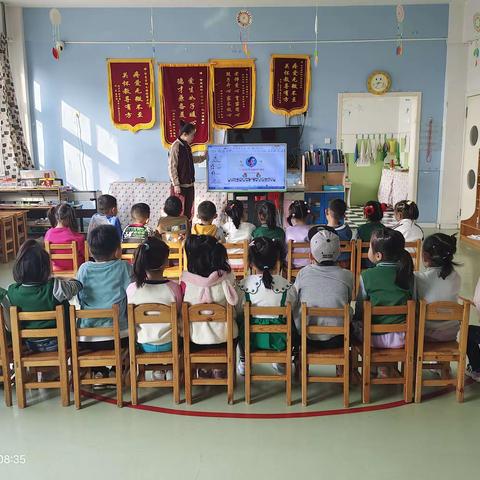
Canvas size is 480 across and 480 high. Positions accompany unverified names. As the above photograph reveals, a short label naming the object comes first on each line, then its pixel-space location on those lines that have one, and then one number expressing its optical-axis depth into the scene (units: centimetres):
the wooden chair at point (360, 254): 414
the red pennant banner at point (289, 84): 800
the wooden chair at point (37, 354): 257
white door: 761
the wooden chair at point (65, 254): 404
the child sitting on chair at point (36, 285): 263
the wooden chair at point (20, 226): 689
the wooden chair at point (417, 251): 409
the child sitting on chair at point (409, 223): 443
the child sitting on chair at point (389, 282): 269
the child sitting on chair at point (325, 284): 272
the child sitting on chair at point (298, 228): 426
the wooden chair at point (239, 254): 407
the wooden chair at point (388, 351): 257
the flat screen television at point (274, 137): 807
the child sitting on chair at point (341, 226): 432
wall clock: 805
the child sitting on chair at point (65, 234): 431
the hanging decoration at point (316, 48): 763
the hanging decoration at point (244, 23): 787
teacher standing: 582
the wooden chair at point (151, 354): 260
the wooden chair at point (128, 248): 402
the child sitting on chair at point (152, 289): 268
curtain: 770
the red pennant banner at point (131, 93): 804
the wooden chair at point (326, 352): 254
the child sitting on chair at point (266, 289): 271
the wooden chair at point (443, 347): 259
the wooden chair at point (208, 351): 261
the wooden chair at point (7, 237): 649
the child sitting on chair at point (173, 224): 448
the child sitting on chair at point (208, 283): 268
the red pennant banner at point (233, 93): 802
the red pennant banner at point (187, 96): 803
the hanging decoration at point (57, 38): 785
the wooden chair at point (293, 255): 408
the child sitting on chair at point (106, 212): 462
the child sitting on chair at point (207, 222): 437
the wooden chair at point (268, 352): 256
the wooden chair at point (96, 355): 259
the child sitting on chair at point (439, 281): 276
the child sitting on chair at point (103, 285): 278
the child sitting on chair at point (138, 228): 431
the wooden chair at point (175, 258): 410
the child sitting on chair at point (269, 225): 424
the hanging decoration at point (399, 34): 787
